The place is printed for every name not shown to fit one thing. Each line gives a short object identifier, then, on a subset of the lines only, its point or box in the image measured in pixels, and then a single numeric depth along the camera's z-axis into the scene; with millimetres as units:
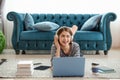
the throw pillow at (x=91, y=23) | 5125
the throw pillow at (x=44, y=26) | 4938
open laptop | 3045
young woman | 3192
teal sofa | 4965
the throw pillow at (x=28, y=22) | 5227
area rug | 3237
